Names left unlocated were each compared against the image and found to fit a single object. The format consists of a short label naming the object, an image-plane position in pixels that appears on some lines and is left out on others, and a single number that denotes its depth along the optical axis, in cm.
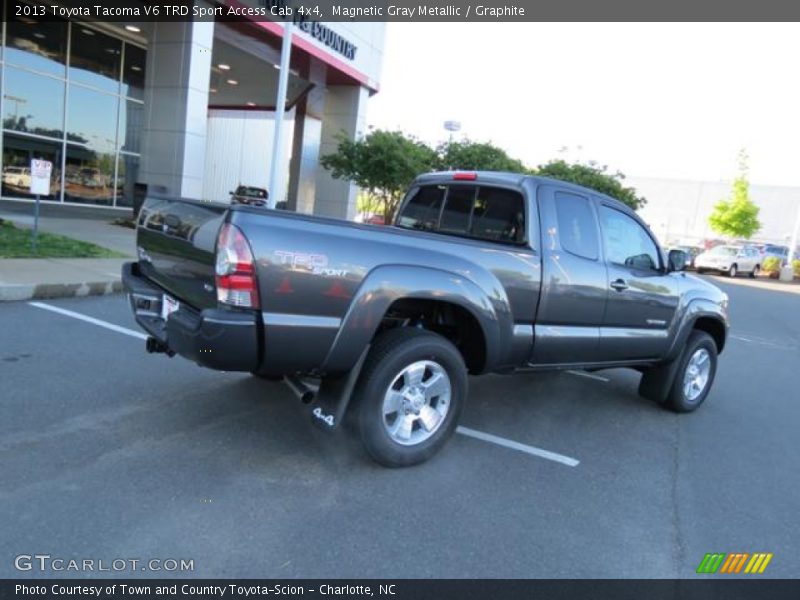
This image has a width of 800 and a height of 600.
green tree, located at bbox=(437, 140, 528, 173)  2014
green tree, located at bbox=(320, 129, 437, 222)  1862
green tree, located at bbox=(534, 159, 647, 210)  2423
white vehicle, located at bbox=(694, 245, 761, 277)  2984
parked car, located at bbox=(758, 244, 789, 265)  3588
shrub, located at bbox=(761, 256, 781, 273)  3410
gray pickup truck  335
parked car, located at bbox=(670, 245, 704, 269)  3391
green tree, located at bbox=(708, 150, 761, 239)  4309
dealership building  1645
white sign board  983
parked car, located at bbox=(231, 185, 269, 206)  2692
